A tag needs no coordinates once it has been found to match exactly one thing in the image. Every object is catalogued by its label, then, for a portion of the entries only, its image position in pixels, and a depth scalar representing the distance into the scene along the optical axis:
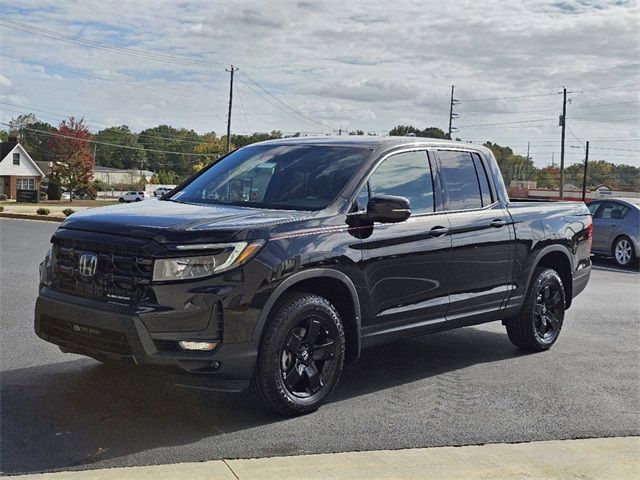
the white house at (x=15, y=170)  83.81
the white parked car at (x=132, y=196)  78.38
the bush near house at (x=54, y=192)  74.56
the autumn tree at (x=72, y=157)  82.12
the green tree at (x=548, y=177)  138.50
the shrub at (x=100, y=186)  102.10
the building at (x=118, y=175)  126.15
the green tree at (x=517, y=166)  123.22
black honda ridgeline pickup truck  4.96
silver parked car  17.98
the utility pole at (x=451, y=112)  85.31
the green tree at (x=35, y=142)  132.62
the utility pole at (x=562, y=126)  59.94
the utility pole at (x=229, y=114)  65.34
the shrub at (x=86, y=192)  81.94
